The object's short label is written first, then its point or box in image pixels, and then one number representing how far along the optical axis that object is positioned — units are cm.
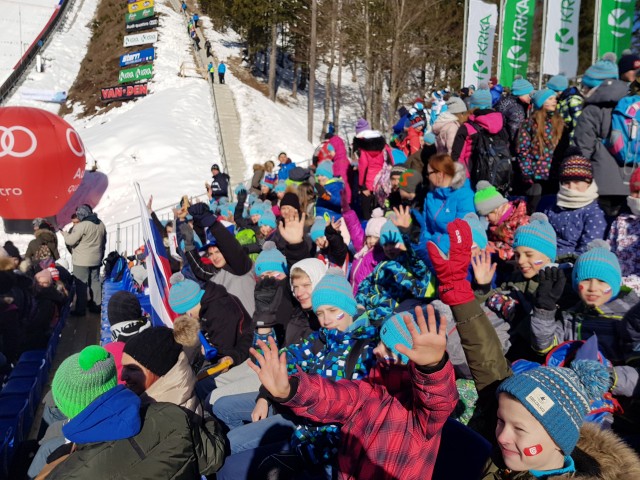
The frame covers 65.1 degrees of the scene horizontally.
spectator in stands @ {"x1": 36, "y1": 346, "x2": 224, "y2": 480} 213
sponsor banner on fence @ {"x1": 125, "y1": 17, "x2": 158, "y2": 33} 3200
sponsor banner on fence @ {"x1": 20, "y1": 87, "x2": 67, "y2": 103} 2712
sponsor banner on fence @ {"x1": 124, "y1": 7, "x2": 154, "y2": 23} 3247
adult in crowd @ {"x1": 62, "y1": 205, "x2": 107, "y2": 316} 871
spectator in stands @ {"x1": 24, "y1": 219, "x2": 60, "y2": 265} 825
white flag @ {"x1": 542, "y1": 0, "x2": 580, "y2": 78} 1257
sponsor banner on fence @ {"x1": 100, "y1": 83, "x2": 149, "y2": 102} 2580
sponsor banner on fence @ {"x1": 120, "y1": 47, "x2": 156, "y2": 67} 2795
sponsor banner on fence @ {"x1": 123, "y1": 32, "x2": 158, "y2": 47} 3045
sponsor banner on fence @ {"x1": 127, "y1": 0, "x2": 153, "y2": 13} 3259
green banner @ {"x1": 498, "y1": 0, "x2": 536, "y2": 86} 1418
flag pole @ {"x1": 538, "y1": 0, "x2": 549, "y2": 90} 1302
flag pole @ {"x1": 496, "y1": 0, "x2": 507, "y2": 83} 1476
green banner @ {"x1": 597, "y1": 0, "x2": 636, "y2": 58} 1152
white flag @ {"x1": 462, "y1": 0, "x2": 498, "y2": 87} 1562
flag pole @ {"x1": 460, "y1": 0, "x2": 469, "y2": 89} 1559
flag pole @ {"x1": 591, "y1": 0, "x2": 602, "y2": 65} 1180
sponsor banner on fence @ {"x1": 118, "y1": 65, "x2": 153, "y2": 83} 2678
